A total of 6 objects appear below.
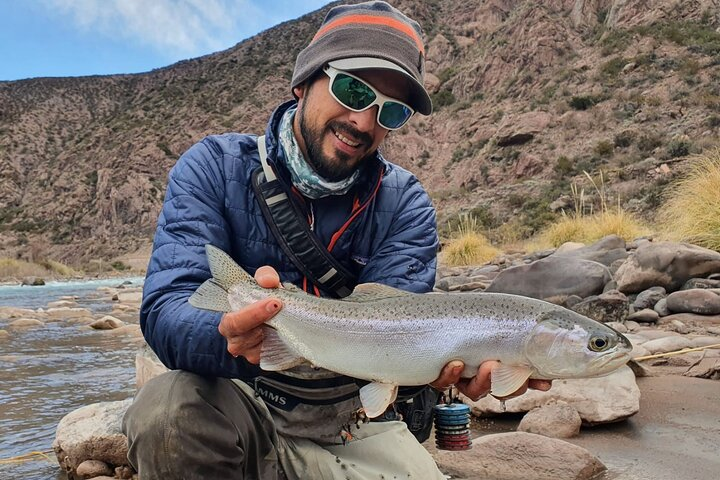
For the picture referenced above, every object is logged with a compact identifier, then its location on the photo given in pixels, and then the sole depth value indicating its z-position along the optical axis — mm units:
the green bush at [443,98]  49312
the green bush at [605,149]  28761
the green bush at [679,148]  23062
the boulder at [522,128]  35188
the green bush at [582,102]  34531
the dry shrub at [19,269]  37219
